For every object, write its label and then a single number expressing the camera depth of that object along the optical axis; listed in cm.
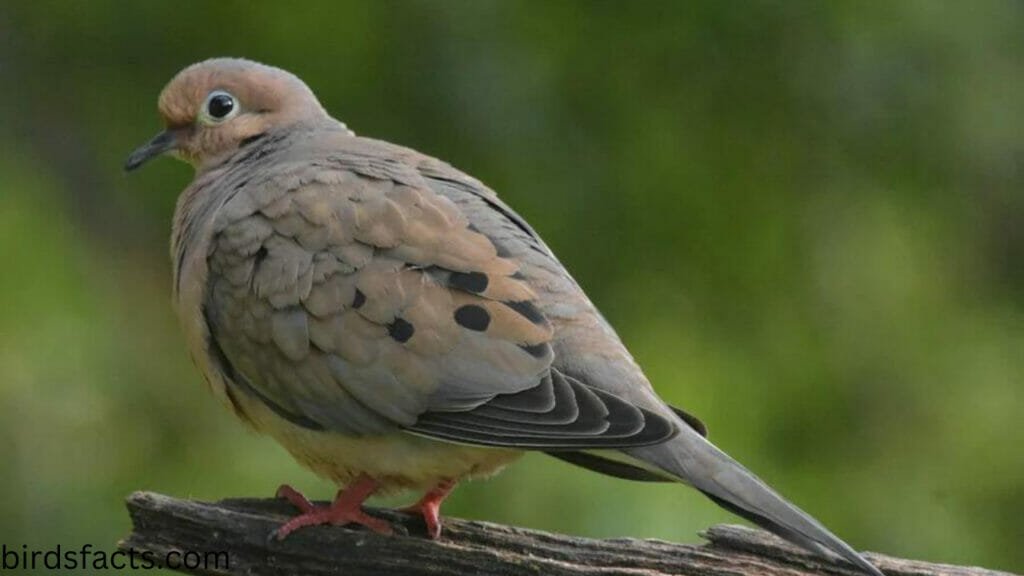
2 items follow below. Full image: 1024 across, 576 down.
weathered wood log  817
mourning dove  814
